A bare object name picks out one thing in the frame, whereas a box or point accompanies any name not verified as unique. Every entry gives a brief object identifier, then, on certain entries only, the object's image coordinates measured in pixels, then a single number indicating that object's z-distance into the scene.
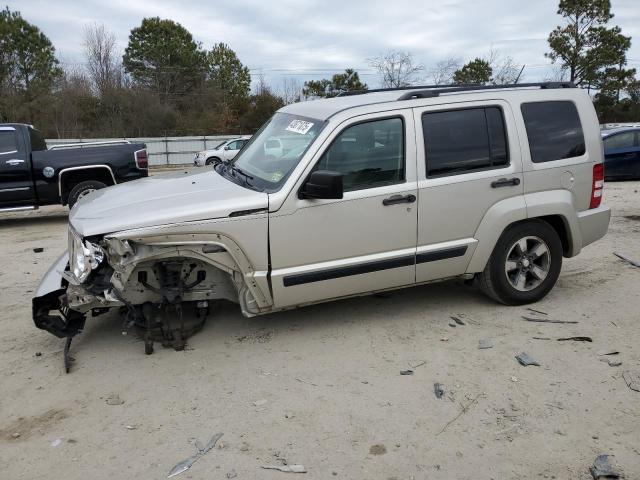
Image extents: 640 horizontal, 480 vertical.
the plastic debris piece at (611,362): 3.87
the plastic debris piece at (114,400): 3.55
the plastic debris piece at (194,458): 2.86
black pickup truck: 9.83
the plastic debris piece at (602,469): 2.75
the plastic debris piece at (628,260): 6.27
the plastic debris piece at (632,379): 3.56
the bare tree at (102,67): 44.25
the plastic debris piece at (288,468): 2.85
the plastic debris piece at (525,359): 3.91
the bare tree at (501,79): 36.42
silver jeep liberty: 3.97
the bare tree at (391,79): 36.44
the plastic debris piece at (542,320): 4.66
